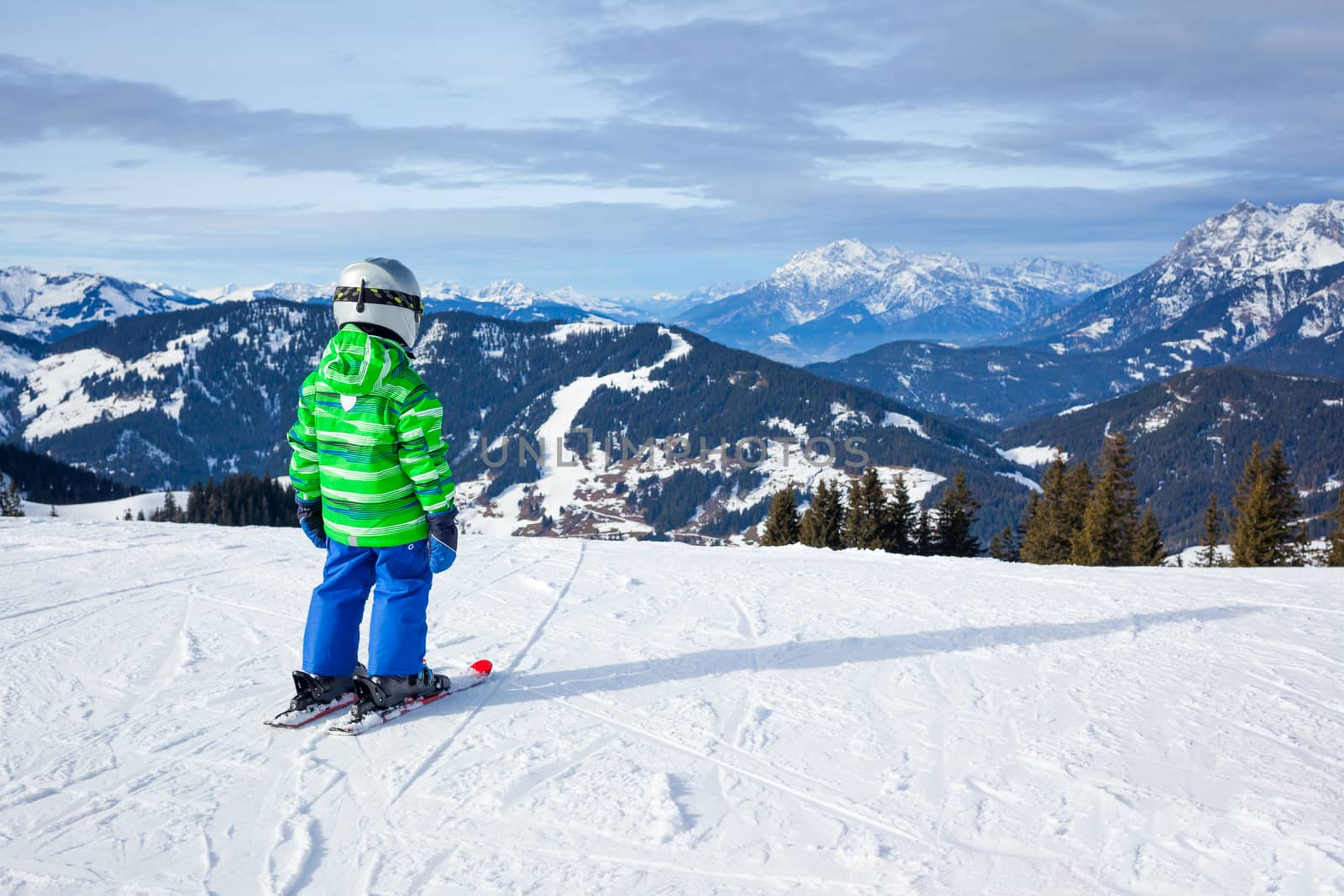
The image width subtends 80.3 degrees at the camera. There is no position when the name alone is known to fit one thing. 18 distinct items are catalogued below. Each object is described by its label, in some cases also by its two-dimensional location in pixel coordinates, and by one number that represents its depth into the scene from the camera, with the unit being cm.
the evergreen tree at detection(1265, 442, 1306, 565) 3356
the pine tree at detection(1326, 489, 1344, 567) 3180
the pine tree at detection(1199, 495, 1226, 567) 4434
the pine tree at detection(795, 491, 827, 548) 4155
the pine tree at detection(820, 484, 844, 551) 4128
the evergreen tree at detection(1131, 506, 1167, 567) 4012
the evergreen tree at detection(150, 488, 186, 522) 7531
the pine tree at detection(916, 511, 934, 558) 4388
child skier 486
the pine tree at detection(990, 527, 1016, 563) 4825
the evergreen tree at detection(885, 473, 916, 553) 4209
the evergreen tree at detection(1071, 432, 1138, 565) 3669
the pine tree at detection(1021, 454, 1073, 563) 4119
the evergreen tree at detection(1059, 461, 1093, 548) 4075
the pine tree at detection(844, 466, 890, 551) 4134
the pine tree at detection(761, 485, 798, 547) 4119
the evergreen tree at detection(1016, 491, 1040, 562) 4475
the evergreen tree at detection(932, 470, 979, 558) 4462
